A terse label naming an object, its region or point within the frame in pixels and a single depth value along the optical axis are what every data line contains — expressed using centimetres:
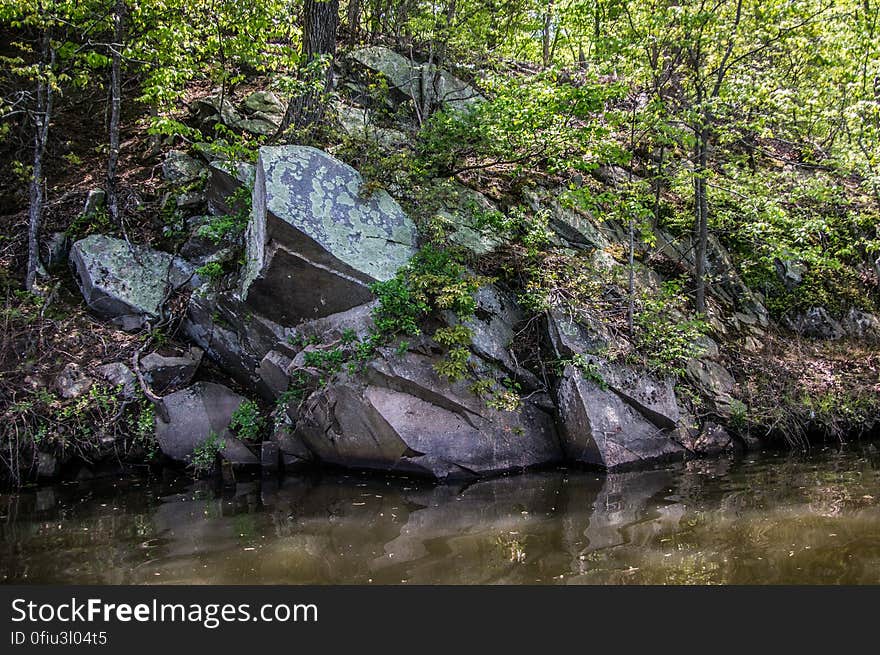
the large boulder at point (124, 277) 934
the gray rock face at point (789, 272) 1200
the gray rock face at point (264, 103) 1196
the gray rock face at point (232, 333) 878
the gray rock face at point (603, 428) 809
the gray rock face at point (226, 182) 998
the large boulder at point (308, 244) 828
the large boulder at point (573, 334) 867
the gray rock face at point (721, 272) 1148
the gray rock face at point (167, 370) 857
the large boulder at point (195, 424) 818
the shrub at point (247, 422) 823
